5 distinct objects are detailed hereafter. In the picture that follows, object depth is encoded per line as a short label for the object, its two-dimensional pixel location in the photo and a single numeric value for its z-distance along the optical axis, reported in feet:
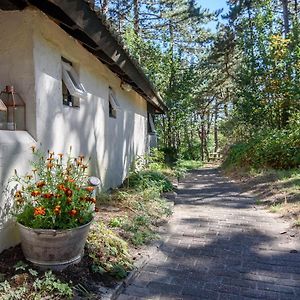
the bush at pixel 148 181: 22.90
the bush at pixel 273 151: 34.12
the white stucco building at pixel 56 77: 10.82
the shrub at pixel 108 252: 10.13
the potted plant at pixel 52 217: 9.10
